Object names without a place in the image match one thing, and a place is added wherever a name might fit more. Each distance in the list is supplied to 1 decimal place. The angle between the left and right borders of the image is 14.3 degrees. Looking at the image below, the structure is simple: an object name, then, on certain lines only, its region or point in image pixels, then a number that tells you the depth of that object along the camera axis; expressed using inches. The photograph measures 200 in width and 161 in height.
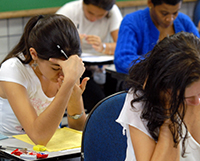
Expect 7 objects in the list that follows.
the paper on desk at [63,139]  112.1
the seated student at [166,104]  98.5
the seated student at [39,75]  115.1
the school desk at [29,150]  108.5
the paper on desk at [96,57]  158.4
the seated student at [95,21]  167.8
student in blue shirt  140.7
